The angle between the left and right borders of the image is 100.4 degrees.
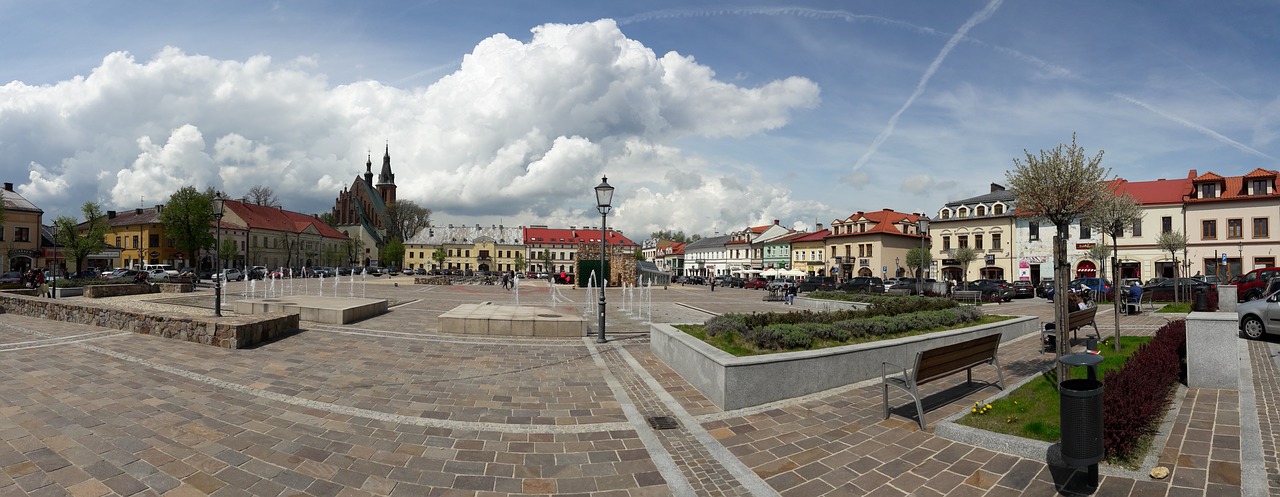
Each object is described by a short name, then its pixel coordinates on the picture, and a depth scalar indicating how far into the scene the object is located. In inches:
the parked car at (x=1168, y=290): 957.2
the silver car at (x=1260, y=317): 427.8
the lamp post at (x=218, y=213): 593.8
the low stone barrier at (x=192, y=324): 412.8
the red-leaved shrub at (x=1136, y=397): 168.1
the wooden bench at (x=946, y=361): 226.1
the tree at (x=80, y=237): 1866.4
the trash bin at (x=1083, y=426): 156.2
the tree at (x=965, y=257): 1823.3
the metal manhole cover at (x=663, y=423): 240.1
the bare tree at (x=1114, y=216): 560.0
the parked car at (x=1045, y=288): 1217.3
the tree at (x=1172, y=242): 1126.4
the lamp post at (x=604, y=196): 505.0
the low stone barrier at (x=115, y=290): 909.2
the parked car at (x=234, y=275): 1894.7
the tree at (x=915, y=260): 2032.9
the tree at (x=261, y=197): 3462.1
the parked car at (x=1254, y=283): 767.7
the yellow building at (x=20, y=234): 2049.7
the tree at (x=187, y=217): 2177.7
